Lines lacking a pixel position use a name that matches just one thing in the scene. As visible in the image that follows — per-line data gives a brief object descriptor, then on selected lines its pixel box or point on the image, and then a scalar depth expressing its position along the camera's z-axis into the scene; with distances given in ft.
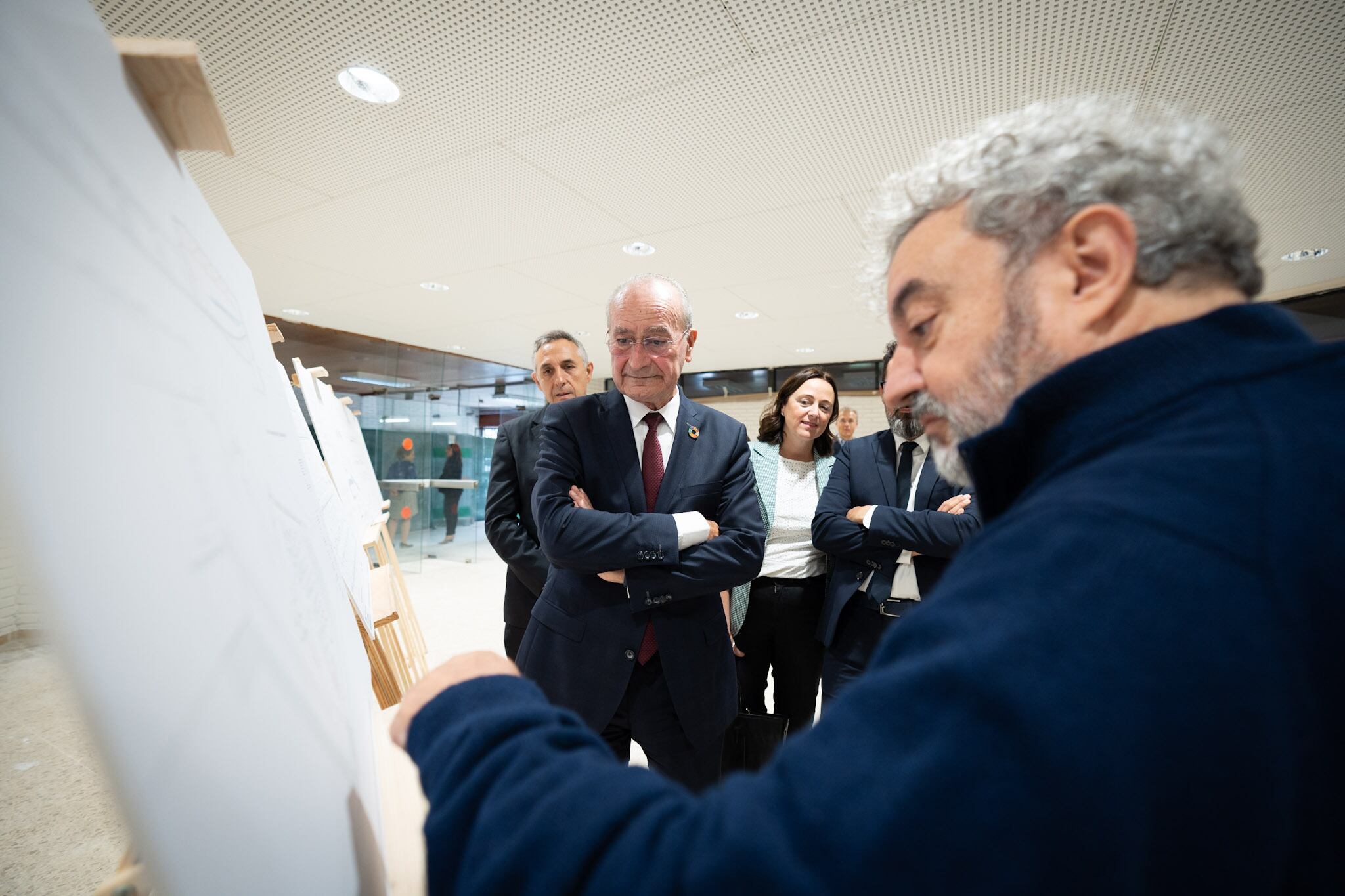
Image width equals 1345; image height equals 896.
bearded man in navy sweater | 0.95
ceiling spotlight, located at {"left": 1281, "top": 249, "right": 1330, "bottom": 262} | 13.01
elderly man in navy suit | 4.18
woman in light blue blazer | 6.79
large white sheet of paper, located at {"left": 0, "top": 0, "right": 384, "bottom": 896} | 0.98
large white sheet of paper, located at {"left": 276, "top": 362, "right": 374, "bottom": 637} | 3.35
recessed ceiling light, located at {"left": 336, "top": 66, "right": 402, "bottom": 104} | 7.46
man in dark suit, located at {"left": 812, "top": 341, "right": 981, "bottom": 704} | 5.75
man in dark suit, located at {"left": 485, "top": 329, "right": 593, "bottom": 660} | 6.51
